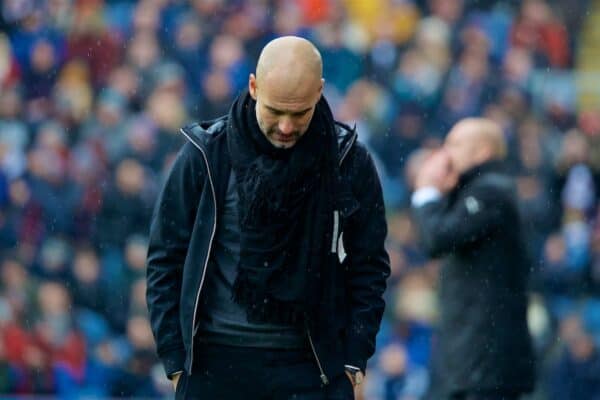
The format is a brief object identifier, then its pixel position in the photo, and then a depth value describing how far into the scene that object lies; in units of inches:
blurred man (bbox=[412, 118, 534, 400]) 644.1
